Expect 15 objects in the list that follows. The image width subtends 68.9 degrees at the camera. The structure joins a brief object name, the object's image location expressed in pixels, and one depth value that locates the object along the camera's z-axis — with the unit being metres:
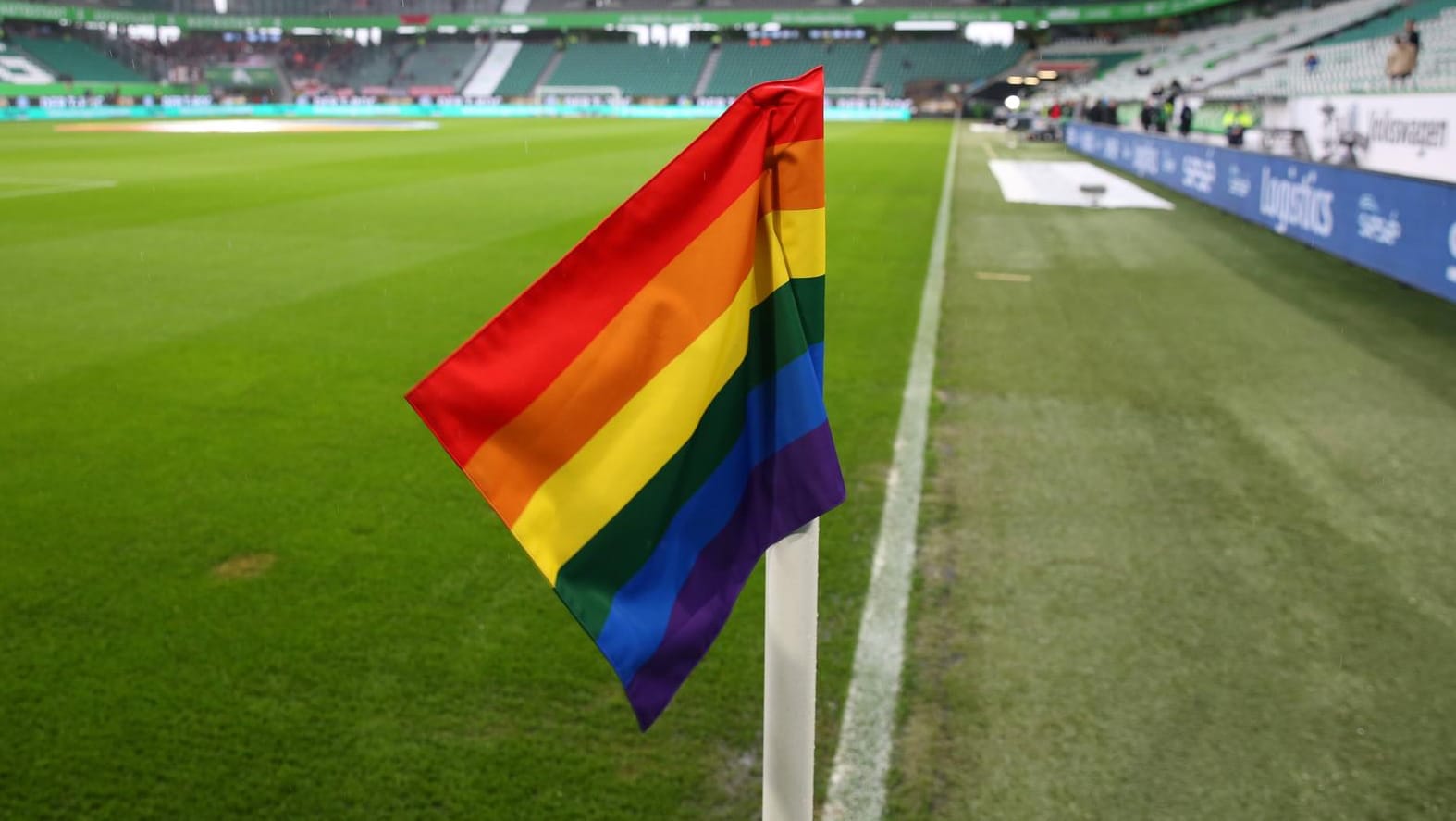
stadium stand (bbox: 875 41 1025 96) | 65.12
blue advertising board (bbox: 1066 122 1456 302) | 9.30
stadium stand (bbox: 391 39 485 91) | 74.19
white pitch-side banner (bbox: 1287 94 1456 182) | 12.92
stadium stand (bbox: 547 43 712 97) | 69.94
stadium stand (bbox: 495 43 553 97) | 71.62
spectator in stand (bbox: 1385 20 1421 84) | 17.17
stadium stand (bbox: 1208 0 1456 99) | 17.09
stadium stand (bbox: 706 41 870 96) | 66.25
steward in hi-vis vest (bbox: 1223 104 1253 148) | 20.47
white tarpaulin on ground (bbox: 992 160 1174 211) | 17.36
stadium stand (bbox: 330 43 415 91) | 76.19
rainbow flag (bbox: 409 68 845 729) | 1.50
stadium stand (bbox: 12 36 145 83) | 64.94
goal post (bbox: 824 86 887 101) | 62.28
